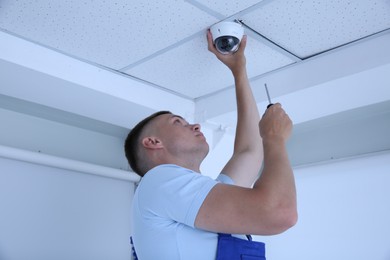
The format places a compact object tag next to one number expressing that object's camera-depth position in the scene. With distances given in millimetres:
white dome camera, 1394
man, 977
